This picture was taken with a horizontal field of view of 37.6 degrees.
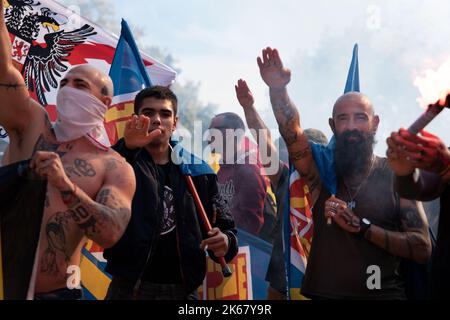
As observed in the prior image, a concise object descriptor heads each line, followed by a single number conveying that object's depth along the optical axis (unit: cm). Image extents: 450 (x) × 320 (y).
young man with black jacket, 457
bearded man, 481
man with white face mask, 395
